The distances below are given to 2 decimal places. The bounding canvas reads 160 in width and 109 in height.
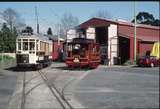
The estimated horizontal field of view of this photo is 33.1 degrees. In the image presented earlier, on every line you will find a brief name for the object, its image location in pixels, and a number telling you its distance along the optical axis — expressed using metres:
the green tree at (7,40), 40.39
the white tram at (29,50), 20.95
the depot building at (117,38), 32.04
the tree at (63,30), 54.56
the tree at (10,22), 51.15
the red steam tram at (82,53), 22.77
